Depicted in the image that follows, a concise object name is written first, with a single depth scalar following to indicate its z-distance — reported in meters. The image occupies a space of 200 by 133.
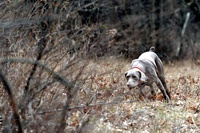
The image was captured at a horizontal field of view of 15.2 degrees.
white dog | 13.89
